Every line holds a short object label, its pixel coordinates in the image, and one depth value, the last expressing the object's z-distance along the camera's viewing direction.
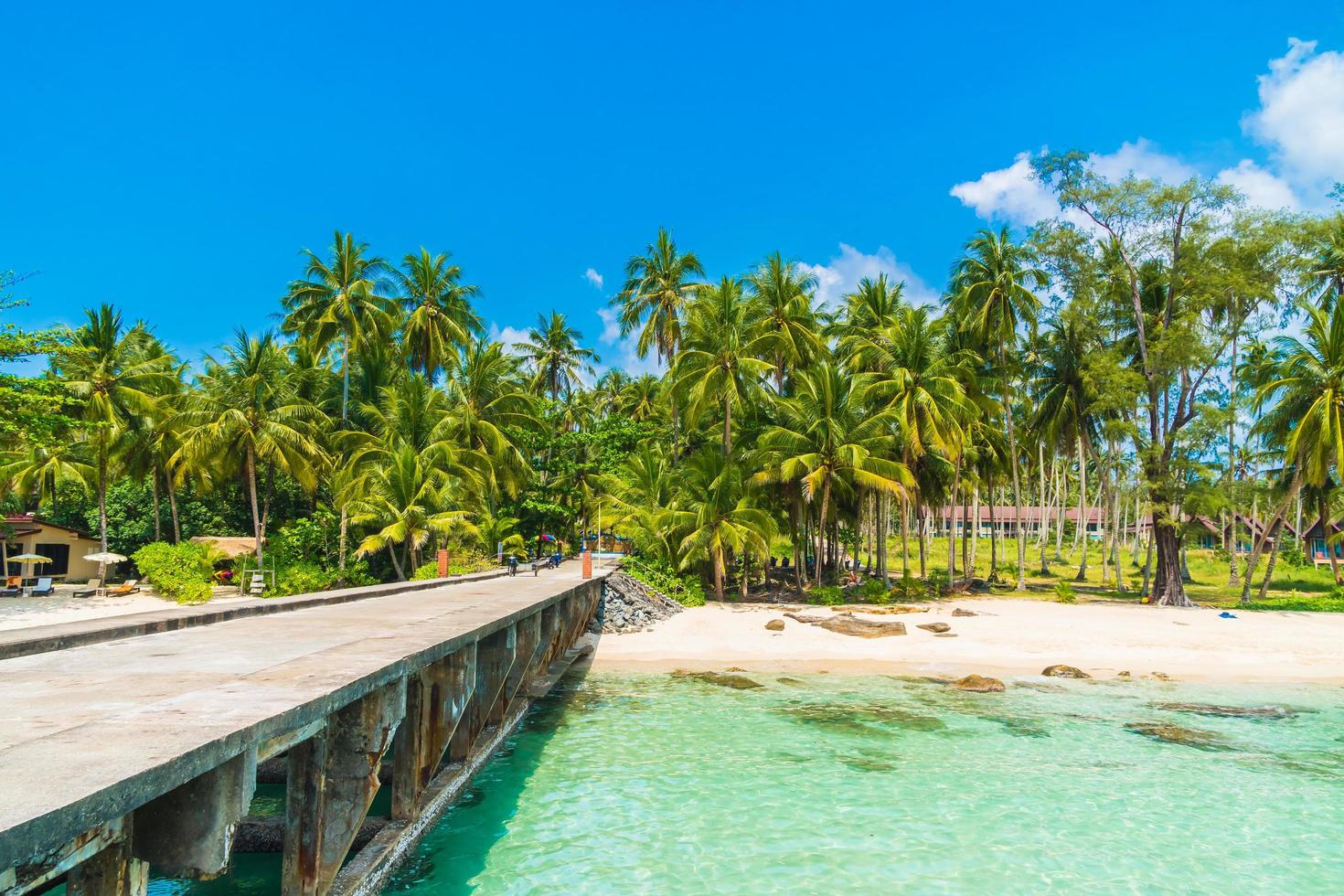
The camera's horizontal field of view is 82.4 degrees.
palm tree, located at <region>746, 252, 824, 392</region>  31.23
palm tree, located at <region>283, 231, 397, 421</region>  34.81
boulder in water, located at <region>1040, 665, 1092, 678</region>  17.80
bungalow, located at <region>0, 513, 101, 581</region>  33.28
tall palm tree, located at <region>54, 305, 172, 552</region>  29.30
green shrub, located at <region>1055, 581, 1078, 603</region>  29.64
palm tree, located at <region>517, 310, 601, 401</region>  43.62
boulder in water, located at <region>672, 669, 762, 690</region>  16.34
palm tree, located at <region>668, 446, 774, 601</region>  26.67
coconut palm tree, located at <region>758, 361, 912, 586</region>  27.14
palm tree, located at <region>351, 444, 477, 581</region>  26.42
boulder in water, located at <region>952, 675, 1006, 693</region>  16.22
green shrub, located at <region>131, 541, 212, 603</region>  27.78
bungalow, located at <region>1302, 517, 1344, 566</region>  50.99
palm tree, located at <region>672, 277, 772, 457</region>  28.67
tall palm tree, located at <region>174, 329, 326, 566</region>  28.58
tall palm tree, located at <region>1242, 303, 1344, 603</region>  26.62
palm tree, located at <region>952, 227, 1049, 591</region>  32.81
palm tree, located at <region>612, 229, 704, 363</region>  36.91
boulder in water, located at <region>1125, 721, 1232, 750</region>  12.37
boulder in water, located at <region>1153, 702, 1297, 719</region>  14.51
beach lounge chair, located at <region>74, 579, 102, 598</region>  28.97
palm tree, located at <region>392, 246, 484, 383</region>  38.09
